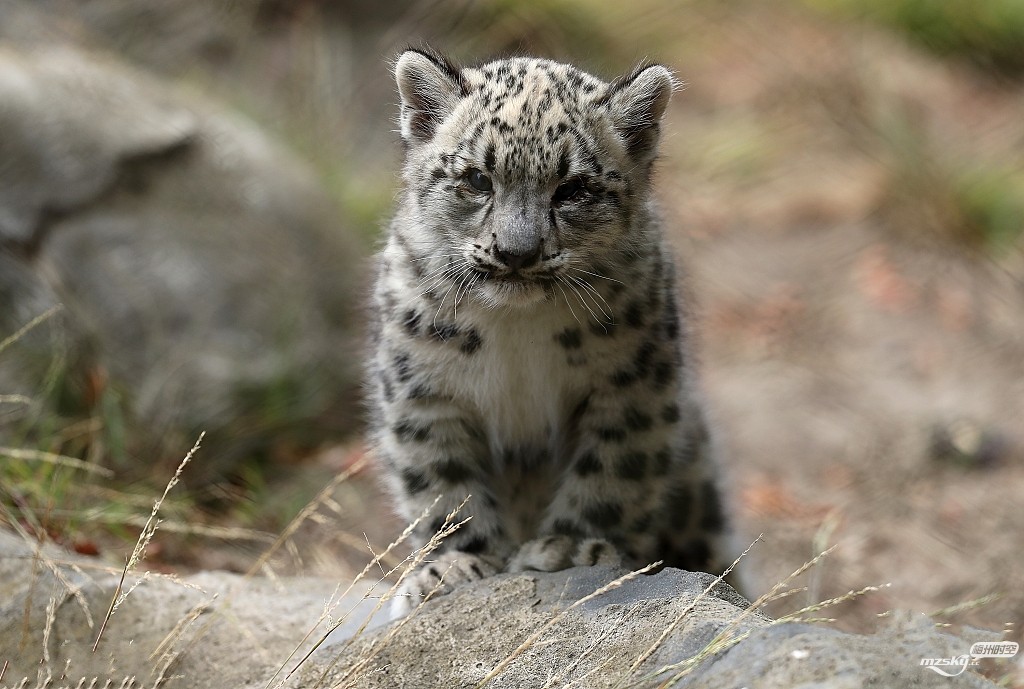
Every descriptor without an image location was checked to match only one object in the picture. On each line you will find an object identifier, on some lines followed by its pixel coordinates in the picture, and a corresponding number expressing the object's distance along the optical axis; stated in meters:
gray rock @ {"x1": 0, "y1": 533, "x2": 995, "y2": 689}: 6.96
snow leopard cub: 8.92
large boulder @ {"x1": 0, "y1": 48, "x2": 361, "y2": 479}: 14.75
